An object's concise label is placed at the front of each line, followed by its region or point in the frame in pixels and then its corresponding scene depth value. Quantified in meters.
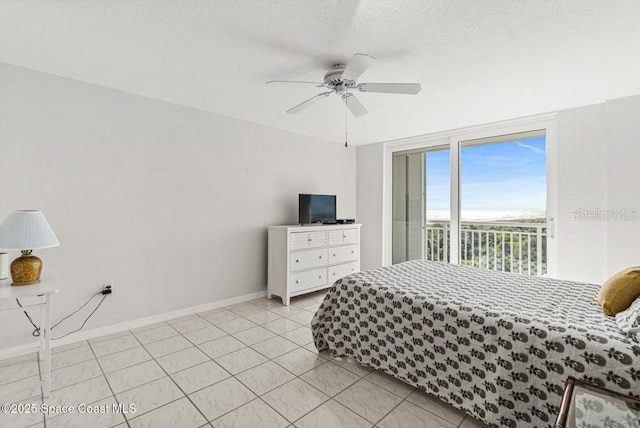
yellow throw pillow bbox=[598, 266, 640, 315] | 1.64
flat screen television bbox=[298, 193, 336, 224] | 4.13
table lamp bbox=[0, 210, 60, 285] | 1.89
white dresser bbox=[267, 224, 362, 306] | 3.70
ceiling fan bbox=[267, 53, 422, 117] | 1.93
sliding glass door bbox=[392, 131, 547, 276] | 3.72
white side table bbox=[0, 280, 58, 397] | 1.84
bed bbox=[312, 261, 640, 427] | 1.38
